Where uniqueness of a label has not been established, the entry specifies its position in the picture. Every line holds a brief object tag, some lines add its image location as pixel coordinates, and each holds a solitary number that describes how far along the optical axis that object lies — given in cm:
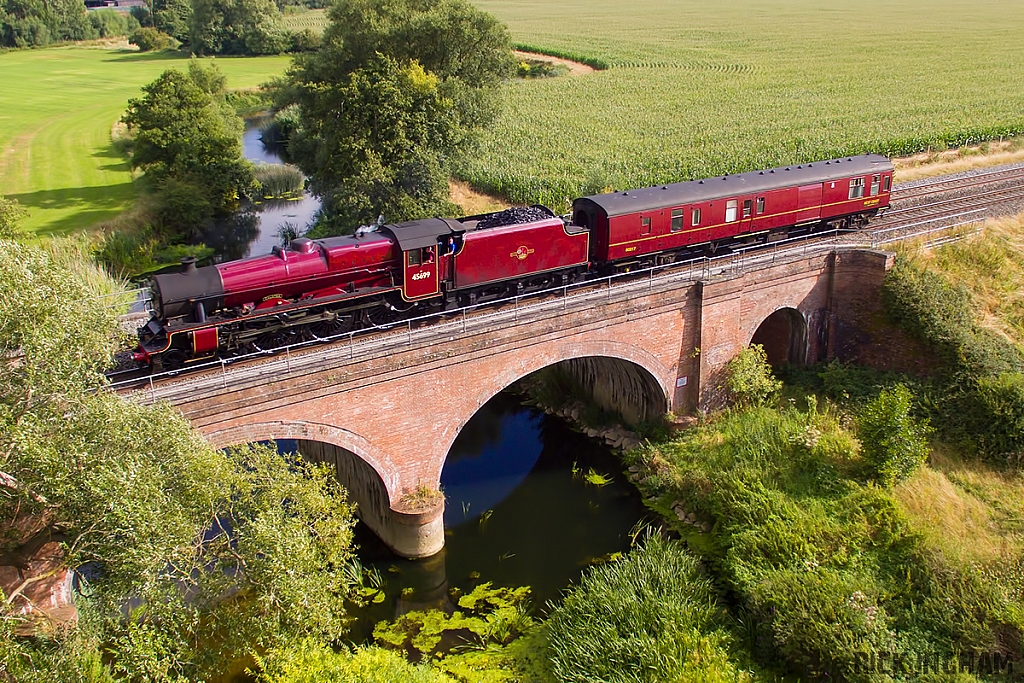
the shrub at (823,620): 1906
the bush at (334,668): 1684
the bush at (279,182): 6016
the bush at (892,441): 2459
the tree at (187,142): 5000
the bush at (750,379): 3027
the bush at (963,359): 2723
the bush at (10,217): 3226
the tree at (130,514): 1523
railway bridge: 2156
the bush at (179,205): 4803
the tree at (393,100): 4047
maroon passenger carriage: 2959
